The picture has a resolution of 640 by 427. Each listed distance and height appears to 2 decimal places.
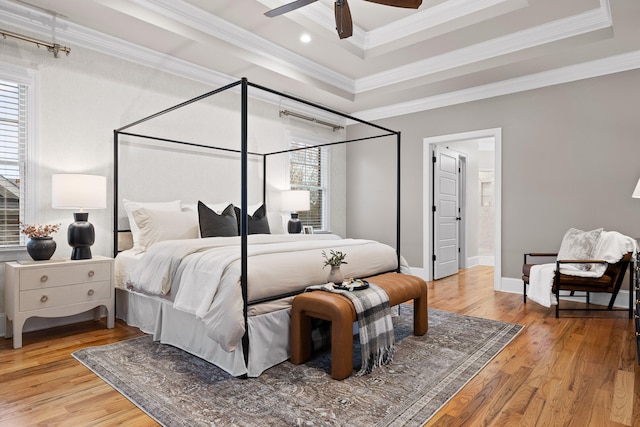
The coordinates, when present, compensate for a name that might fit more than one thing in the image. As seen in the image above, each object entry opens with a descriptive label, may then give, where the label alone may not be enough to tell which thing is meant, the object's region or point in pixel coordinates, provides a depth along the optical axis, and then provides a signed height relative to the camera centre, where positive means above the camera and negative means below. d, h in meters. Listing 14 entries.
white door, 5.71 +0.03
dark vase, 2.96 -0.28
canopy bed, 2.30 -0.42
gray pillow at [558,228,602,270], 3.90 -0.33
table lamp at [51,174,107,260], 3.05 +0.11
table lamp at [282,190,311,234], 5.21 +0.14
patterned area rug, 1.89 -1.00
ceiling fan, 2.54 +1.42
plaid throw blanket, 2.39 -0.72
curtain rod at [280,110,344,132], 5.43 +1.43
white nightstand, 2.79 -0.60
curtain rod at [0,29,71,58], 3.02 +1.41
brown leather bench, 2.27 -0.64
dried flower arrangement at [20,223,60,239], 2.96 -0.14
